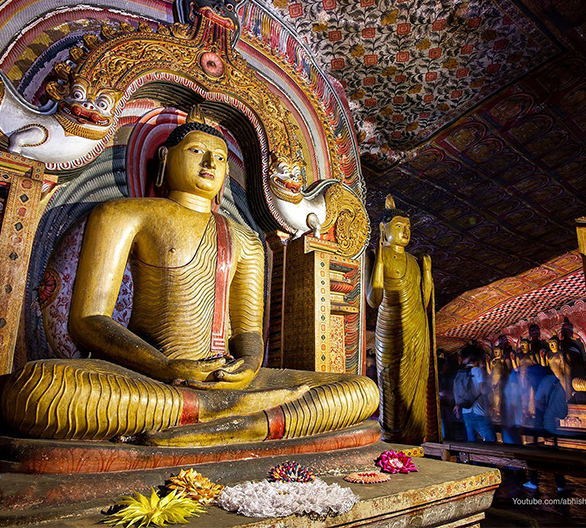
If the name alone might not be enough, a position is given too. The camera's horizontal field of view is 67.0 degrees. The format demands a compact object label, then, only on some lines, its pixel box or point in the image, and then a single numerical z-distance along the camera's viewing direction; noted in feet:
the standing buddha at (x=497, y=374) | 36.32
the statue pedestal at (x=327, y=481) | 4.96
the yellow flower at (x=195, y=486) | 5.67
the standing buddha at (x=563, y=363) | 34.83
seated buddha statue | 6.28
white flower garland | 5.26
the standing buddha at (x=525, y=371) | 35.37
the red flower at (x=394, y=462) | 7.82
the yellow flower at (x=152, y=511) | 4.83
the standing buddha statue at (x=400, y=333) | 15.74
